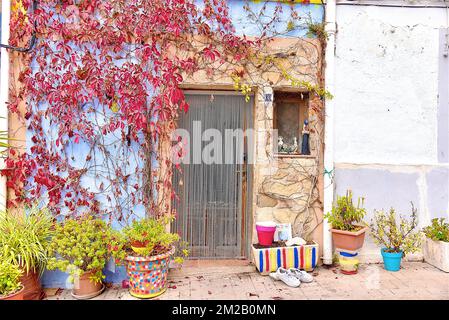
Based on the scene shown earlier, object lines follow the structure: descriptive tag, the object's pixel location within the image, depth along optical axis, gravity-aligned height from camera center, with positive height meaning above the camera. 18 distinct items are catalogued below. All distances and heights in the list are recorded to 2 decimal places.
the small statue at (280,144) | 4.21 +0.19
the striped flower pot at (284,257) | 3.72 -1.15
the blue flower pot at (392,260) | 3.78 -1.19
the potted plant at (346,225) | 3.75 -0.80
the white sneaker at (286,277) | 3.47 -1.30
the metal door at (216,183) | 4.09 -0.32
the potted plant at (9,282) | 2.83 -1.11
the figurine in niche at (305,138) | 4.11 +0.27
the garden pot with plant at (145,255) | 3.21 -0.98
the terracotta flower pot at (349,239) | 3.72 -0.94
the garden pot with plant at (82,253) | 3.16 -0.94
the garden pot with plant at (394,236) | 3.82 -0.94
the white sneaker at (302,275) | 3.56 -1.30
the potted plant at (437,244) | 3.81 -1.03
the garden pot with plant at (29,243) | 3.12 -0.85
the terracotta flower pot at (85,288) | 3.30 -1.35
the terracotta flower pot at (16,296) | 2.80 -1.23
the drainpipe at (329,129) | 3.97 +0.37
